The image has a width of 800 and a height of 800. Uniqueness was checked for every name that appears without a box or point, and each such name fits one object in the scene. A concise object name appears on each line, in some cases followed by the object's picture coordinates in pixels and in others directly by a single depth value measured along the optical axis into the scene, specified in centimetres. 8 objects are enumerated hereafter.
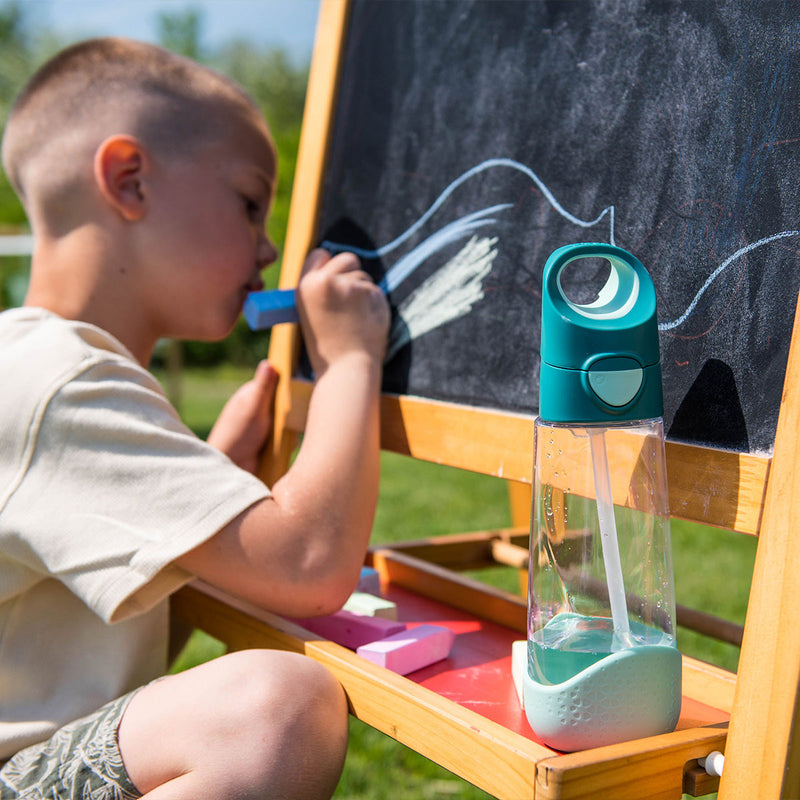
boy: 91
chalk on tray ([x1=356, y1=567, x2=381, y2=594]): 128
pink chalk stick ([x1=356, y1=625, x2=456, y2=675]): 98
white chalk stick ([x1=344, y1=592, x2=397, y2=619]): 114
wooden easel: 69
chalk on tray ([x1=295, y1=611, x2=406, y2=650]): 106
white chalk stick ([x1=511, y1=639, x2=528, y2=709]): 89
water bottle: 75
